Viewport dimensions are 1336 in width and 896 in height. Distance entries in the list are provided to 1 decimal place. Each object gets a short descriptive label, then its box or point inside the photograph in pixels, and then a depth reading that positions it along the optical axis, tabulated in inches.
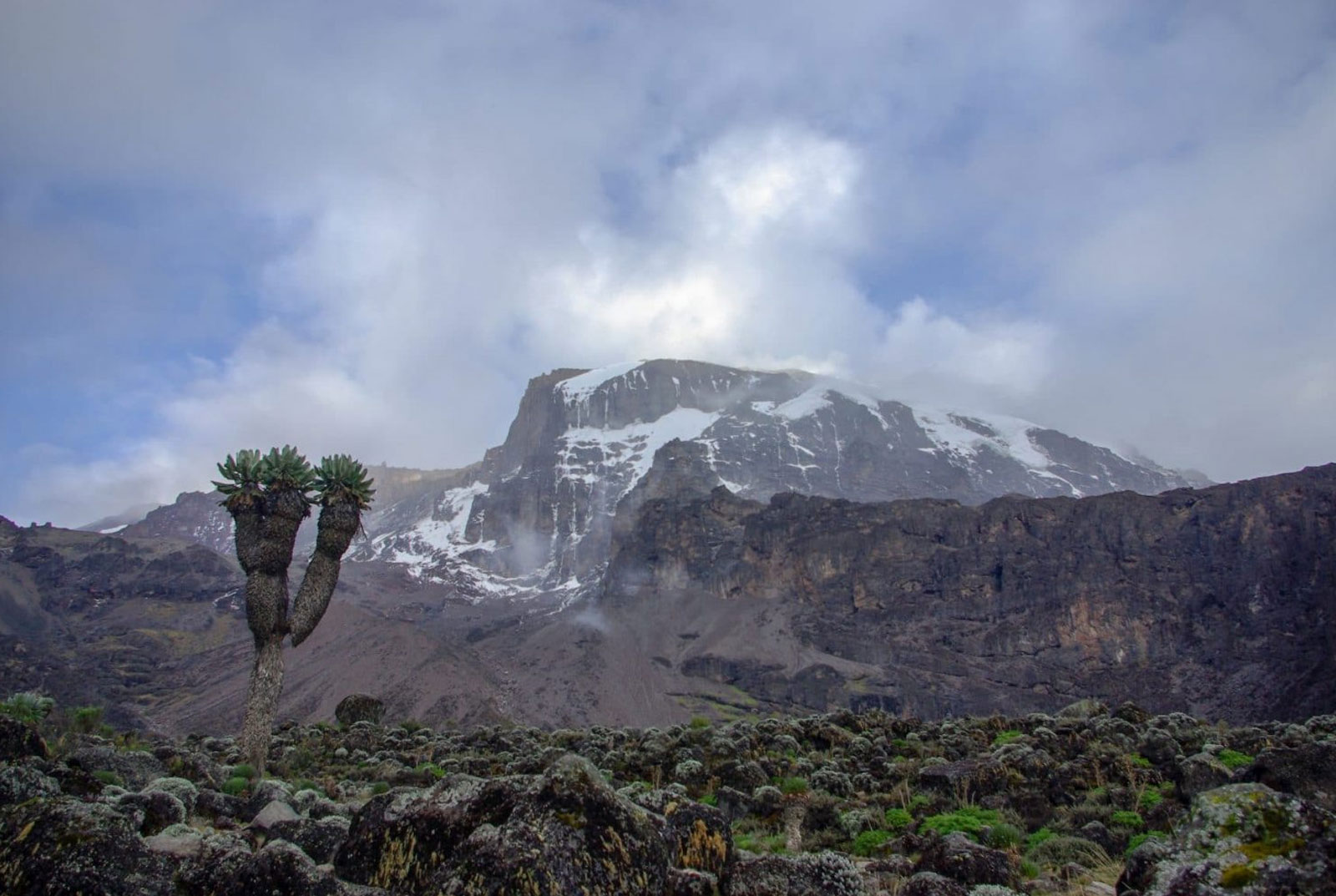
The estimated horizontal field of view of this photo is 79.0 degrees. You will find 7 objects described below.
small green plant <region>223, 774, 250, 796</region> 751.0
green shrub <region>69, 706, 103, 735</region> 1316.4
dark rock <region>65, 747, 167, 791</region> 571.8
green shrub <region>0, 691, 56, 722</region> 994.0
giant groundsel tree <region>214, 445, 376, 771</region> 1158.3
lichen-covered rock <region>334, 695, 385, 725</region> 2037.4
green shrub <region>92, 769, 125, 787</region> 542.3
